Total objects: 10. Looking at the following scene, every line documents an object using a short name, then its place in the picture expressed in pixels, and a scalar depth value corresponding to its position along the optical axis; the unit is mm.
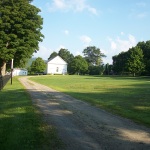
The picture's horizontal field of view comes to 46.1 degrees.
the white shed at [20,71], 85358
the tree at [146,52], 55653
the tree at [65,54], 105357
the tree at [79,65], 77677
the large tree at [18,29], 28169
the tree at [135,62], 56588
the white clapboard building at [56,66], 84489
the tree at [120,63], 66700
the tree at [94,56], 99604
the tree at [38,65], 72243
